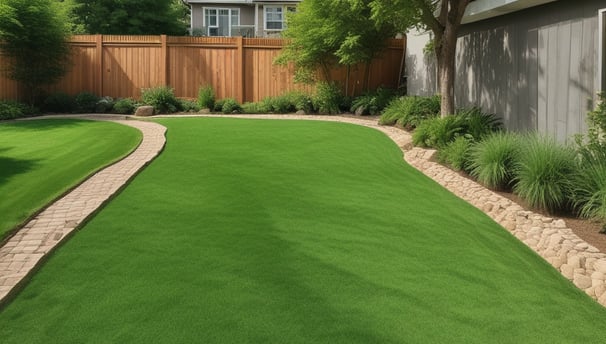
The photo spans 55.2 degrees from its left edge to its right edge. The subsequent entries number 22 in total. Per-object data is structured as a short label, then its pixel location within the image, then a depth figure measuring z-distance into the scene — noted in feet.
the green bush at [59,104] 56.95
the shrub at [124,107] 55.42
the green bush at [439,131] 33.58
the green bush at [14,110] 50.33
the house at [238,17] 102.12
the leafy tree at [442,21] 36.11
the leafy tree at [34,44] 52.75
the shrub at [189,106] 57.41
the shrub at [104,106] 56.65
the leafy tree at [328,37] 54.80
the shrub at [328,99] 56.34
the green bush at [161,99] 56.03
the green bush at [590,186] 20.20
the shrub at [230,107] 56.90
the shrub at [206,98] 57.36
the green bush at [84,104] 57.21
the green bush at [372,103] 54.33
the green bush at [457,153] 29.19
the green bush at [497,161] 25.35
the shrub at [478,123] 33.22
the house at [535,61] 27.58
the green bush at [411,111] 43.04
